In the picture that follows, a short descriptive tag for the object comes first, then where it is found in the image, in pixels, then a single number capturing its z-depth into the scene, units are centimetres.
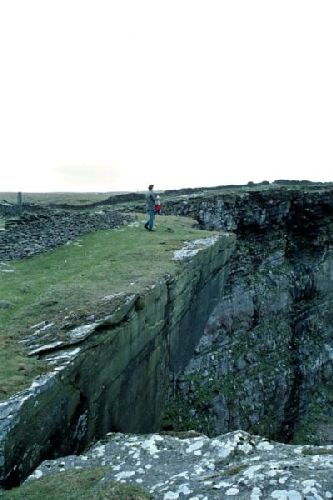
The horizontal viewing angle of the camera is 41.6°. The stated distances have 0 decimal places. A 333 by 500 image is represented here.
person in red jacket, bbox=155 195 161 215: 2615
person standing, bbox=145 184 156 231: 2336
